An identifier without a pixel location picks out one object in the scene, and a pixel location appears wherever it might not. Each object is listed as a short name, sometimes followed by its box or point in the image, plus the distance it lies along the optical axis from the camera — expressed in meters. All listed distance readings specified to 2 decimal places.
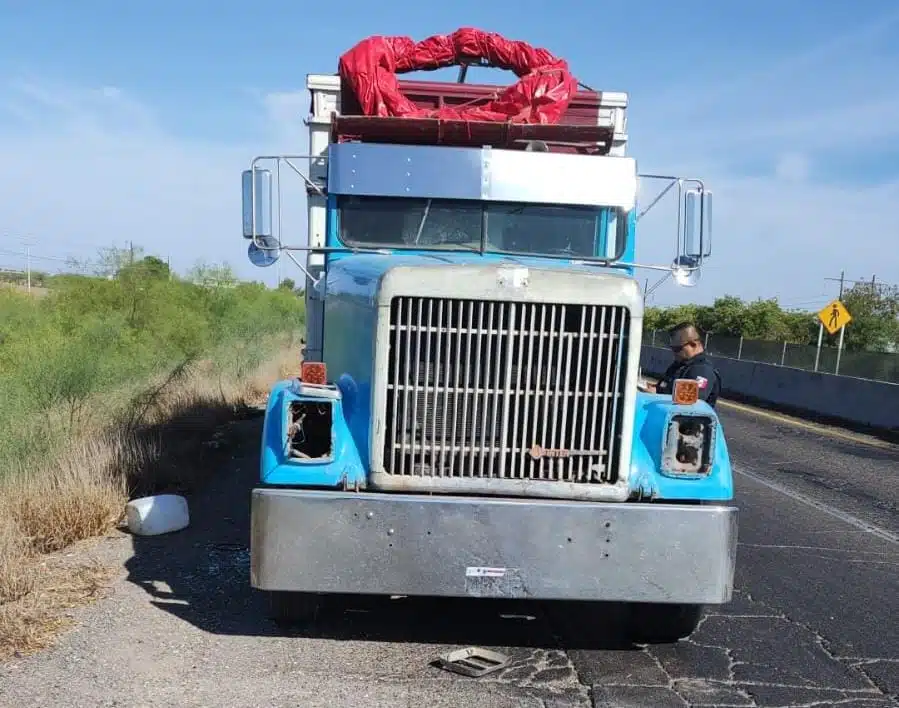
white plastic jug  6.63
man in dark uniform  6.29
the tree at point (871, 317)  34.16
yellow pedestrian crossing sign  23.79
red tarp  7.16
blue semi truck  4.38
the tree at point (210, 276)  25.49
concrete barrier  17.11
